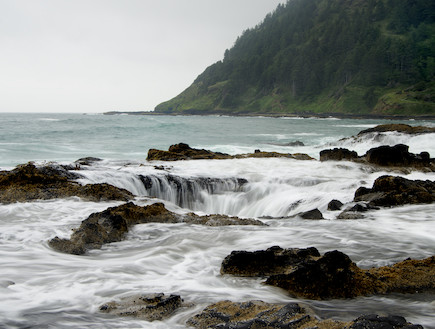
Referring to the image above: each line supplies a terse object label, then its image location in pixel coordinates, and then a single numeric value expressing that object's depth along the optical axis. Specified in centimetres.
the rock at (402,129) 2631
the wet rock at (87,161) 1240
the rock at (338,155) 1488
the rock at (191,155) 1551
